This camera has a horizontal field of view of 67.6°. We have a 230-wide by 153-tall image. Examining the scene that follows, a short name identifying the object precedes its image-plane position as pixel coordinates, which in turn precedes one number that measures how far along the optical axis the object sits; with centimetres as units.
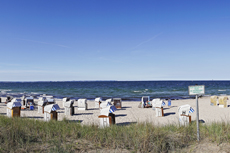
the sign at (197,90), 521
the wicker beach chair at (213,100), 2063
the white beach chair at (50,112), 1130
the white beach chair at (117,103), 1945
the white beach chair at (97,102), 1980
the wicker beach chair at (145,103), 1970
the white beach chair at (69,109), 1540
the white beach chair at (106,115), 887
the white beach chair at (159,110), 1430
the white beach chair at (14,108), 1299
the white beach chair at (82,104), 1830
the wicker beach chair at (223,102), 1880
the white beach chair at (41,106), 1671
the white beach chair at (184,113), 971
